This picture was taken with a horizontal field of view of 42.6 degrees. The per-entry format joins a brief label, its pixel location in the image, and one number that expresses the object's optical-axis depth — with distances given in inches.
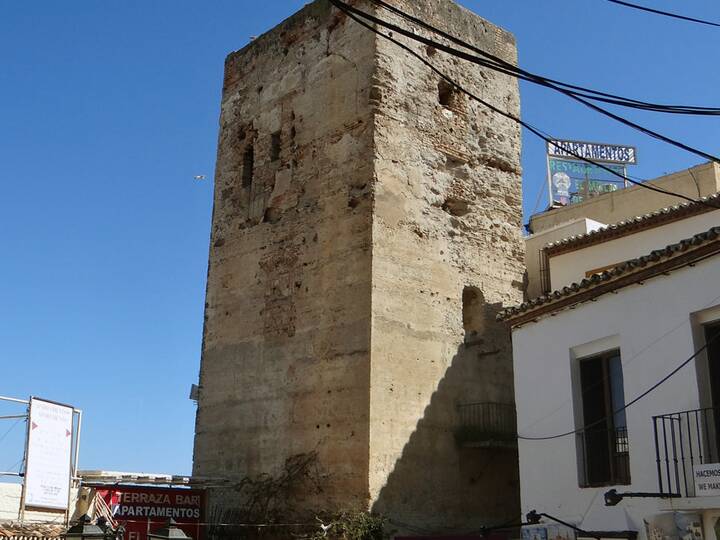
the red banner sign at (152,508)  558.3
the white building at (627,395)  377.7
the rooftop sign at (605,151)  1279.5
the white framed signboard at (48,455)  429.1
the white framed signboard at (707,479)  354.9
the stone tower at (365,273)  580.7
